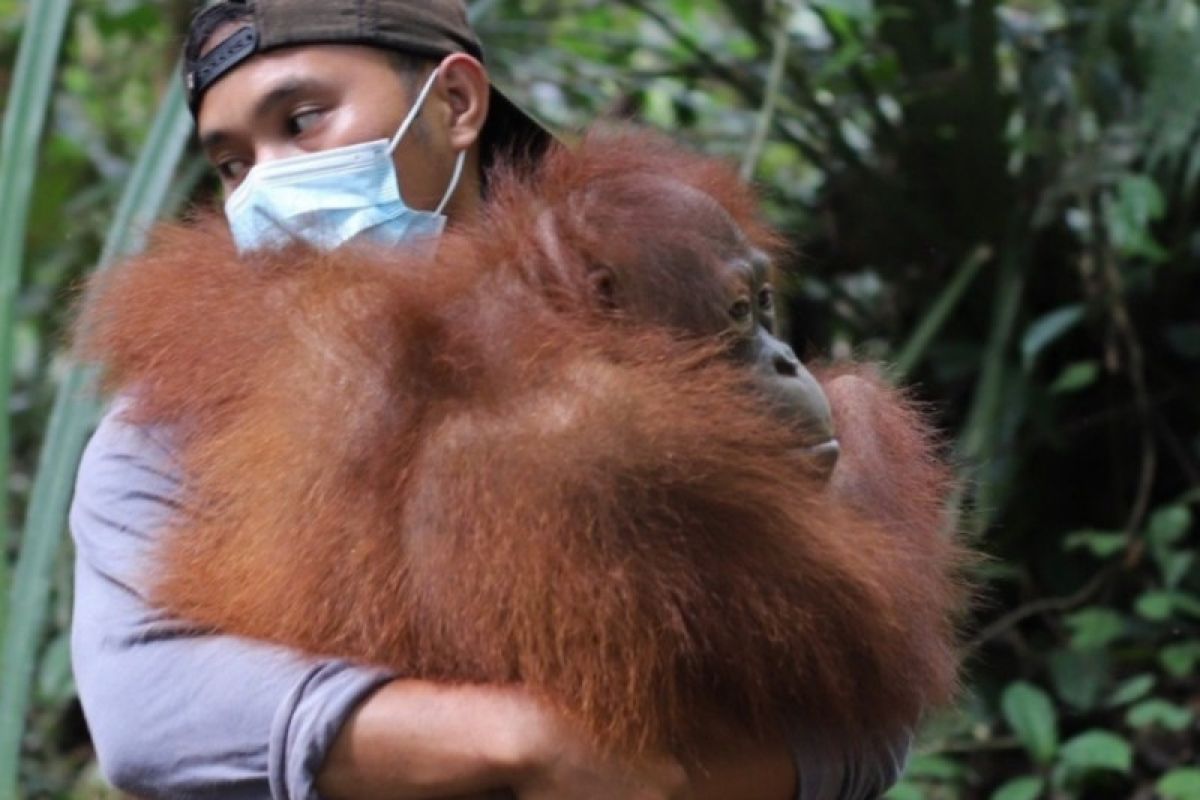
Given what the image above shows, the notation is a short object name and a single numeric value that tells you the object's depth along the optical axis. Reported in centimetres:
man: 257
